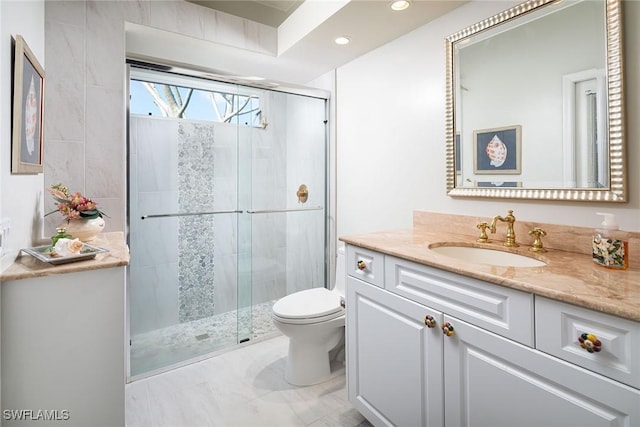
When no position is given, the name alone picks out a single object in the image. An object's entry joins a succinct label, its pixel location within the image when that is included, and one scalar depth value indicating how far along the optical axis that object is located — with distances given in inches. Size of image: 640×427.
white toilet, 75.2
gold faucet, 58.9
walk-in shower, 92.6
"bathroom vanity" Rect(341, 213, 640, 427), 31.7
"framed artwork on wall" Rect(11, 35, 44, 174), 49.3
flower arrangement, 61.1
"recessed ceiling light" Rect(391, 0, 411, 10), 67.0
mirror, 49.2
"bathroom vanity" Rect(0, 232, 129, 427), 46.0
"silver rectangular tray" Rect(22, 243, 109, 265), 48.9
